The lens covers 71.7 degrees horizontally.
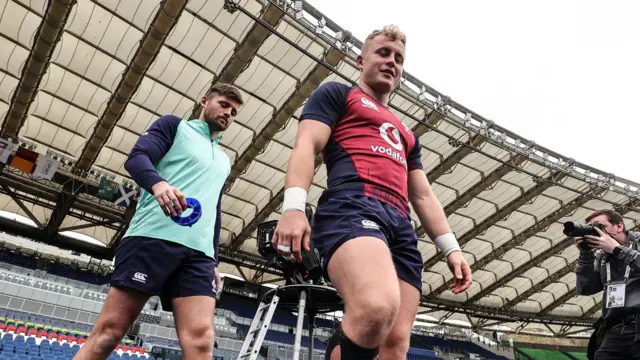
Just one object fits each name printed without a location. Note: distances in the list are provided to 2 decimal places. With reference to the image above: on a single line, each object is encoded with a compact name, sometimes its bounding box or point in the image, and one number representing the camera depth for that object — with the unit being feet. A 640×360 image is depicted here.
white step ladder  13.83
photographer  9.49
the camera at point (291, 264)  13.01
